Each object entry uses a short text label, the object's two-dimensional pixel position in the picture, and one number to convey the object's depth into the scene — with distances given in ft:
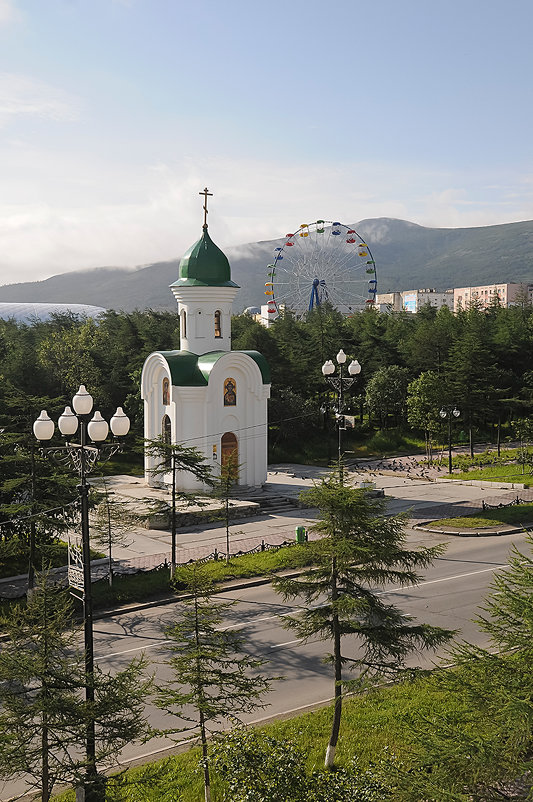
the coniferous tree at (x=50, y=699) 26.94
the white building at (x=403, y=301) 573.08
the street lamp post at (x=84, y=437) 34.50
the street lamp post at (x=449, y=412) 132.26
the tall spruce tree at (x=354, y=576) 36.33
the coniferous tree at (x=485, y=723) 23.75
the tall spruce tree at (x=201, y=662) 31.40
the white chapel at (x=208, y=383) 103.30
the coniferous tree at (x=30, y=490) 61.36
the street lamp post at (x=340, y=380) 70.13
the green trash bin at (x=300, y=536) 80.23
